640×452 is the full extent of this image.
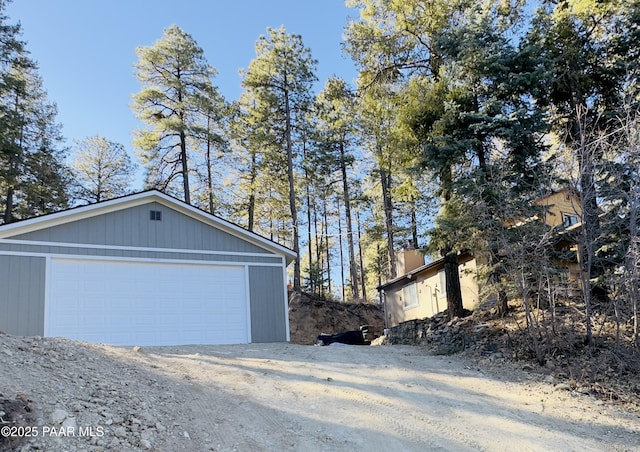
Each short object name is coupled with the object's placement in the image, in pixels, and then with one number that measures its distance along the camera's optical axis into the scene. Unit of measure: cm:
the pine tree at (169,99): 2088
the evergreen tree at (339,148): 2286
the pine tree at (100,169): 2427
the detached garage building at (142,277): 1004
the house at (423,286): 1608
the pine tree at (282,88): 2141
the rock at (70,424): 421
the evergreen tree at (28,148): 1934
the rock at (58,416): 424
